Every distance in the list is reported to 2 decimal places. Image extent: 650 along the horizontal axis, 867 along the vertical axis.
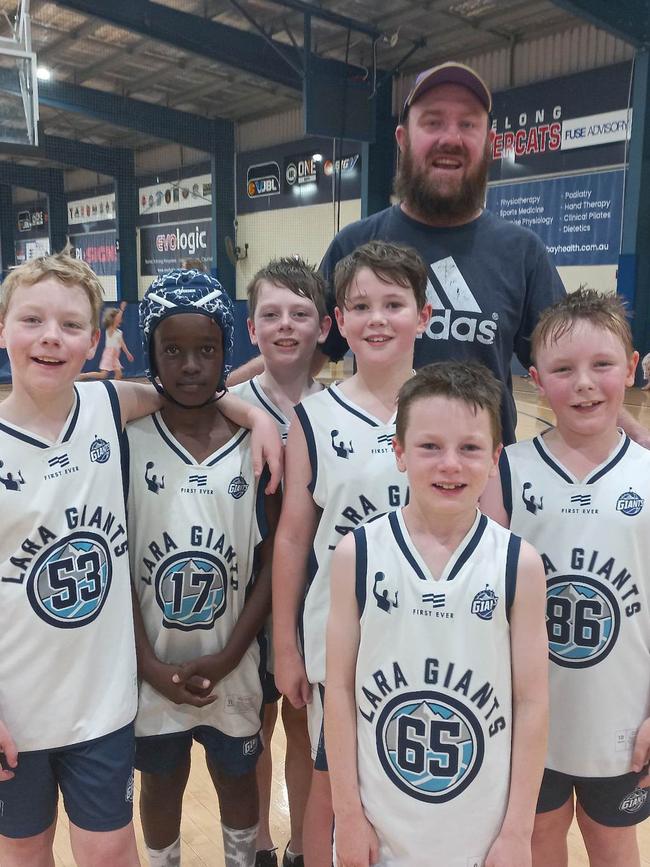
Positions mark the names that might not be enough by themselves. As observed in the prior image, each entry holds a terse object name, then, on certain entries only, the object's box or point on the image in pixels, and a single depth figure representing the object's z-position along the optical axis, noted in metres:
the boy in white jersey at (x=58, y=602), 1.53
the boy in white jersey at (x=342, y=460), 1.64
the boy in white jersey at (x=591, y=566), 1.51
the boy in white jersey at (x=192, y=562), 1.71
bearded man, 1.91
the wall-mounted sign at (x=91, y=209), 19.09
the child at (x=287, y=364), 2.02
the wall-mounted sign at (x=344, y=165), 12.95
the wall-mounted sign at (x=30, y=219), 21.39
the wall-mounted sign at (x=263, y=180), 14.77
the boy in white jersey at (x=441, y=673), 1.34
